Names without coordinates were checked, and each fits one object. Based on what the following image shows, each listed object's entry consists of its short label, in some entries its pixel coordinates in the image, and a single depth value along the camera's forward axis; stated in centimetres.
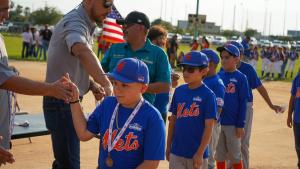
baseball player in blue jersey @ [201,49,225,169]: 599
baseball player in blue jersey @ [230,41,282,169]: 745
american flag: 1228
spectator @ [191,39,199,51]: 2806
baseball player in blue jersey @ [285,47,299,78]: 3036
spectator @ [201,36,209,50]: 2683
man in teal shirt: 529
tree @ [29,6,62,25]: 9450
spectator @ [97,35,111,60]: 2912
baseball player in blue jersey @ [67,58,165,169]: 350
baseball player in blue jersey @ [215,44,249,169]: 696
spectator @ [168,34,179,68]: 2888
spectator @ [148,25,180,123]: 645
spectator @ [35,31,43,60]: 3118
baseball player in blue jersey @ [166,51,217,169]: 527
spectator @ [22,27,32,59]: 2969
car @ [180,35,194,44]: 7625
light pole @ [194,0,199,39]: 2868
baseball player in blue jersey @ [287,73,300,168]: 675
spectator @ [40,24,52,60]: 2923
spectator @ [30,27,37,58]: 3131
